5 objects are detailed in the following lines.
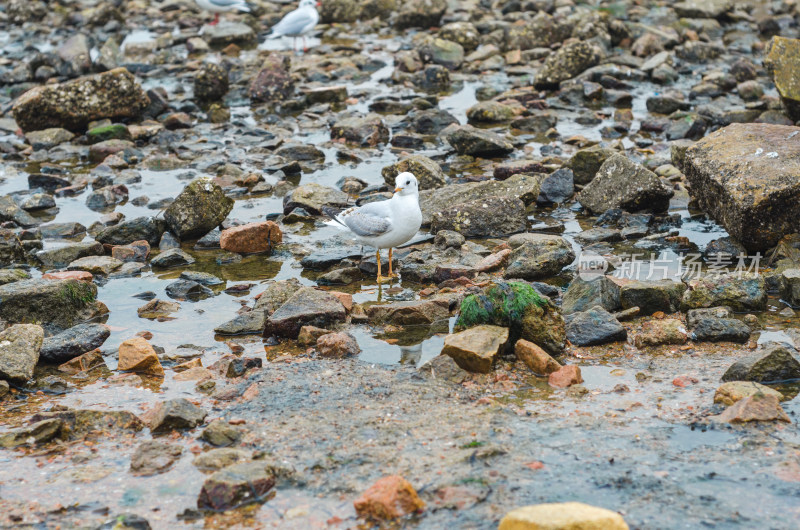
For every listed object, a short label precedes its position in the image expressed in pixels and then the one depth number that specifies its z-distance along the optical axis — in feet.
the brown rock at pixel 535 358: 42.34
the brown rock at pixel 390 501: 30.63
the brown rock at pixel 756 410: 36.32
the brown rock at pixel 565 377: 41.34
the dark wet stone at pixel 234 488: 32.09
